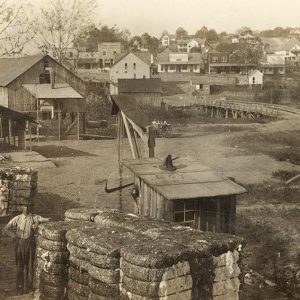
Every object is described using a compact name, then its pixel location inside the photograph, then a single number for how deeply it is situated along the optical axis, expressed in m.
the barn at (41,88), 37.41
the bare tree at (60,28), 47.06
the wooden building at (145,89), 54.34
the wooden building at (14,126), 26.97
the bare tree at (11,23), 26.80
